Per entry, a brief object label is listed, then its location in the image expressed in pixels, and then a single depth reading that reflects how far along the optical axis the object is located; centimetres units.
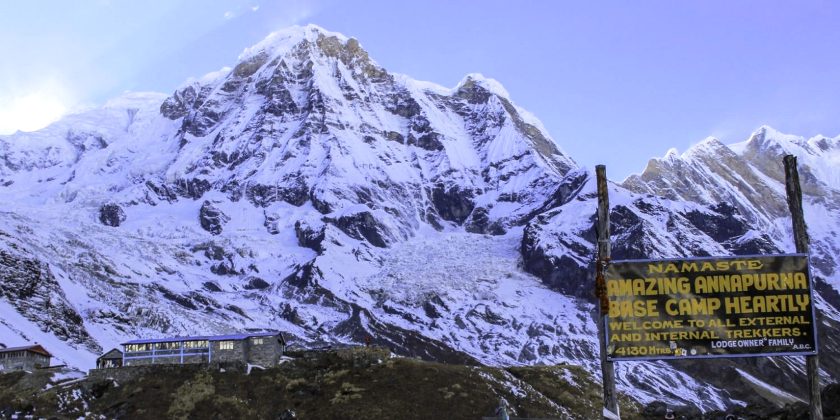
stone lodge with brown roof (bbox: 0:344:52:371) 9656
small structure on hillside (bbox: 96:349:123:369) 8969
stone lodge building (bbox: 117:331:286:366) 8594
